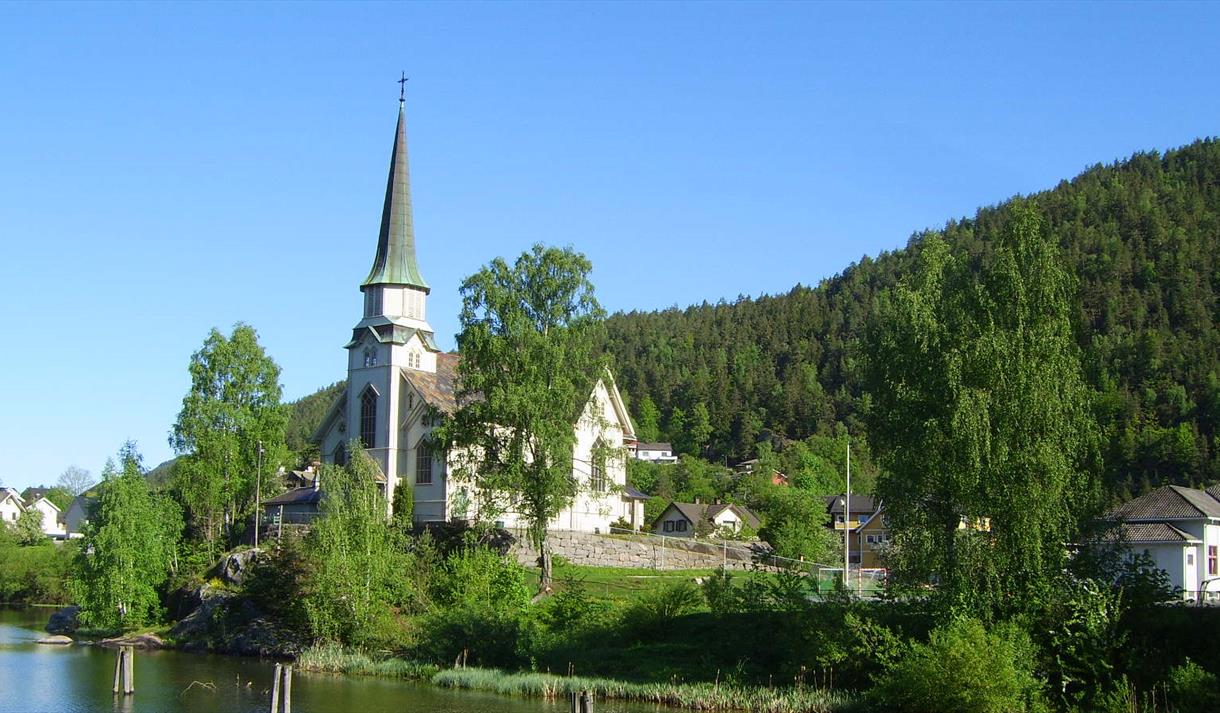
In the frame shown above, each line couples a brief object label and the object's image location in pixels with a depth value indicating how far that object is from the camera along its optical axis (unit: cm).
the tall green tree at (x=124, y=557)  5647
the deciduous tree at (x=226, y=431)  6247
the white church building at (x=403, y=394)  5938
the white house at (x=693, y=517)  9438
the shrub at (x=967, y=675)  2994
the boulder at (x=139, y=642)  5266
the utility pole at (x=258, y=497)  6060
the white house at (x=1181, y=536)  5084
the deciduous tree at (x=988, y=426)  3275
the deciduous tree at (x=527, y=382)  5138
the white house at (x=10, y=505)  14176
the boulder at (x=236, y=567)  5462
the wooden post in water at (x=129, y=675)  3691
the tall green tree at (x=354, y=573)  4538
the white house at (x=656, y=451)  18700
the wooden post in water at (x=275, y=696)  3014
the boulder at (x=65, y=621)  5916
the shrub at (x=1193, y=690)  2836
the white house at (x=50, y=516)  14550
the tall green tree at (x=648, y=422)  18375
